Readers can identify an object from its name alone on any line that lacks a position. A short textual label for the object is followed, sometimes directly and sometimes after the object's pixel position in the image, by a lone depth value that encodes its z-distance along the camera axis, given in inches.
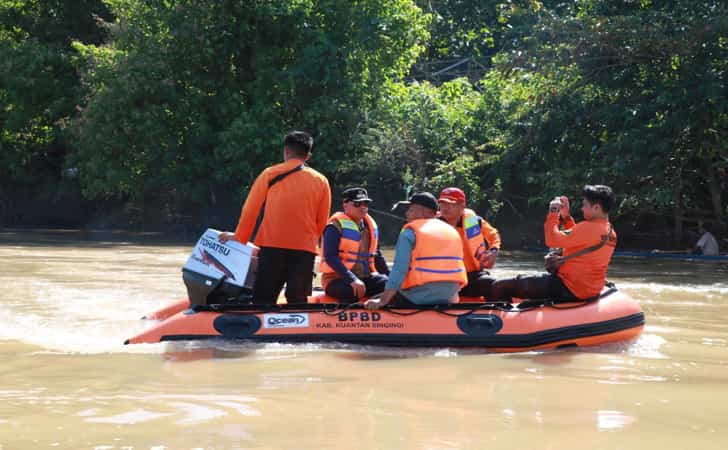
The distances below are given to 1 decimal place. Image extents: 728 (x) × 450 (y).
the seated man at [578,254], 279.4
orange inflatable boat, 277.4
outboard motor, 296.2
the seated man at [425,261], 264.4
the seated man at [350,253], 289.9
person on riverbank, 691.4
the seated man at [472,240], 295.7
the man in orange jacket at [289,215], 272.2
